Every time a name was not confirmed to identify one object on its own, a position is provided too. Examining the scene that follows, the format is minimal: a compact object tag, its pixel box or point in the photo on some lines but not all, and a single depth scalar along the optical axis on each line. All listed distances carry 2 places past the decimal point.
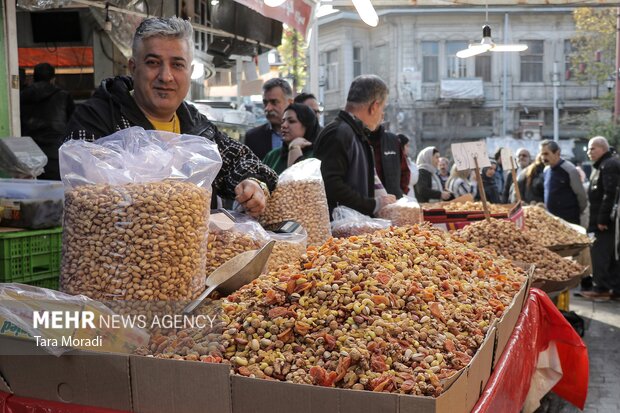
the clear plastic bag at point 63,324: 1.61
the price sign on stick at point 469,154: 4.66
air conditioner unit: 30.11
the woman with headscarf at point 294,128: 4.82
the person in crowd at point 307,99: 6.51
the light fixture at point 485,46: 8.22
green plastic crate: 2.27
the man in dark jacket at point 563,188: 9.00
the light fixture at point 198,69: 7.09
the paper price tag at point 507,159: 6.74
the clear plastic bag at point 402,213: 4.10
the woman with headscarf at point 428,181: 9.73
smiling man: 2.33
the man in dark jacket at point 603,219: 8.21
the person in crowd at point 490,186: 10.95
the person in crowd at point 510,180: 10.67
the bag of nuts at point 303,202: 2.91
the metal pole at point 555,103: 29.80
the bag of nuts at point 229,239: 2.23
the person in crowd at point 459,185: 9.78
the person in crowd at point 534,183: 9.88
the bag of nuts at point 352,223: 3.71
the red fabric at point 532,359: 2.03
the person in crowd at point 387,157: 4.88
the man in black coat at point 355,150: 4.16
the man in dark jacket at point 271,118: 5.70
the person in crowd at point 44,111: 5.77
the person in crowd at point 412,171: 6.87
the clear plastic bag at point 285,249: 2.45
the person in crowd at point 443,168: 12.32
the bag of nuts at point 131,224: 1.79
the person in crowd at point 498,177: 12.09
